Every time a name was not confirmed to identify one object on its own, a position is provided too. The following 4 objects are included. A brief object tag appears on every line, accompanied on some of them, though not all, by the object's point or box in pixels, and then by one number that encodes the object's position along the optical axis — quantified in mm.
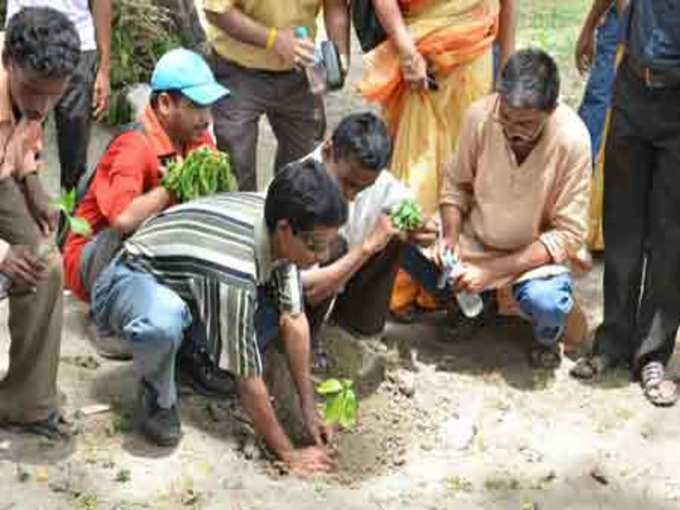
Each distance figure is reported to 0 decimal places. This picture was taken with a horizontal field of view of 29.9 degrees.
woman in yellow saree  5227
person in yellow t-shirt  5129
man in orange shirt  4645
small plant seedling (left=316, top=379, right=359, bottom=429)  4359
